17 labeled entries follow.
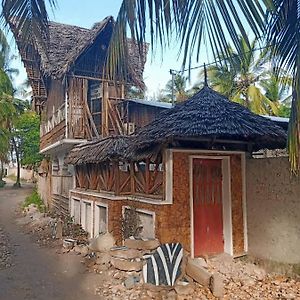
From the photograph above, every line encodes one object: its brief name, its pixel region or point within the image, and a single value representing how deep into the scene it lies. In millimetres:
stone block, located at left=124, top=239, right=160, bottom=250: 7340
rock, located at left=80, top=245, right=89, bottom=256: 9062
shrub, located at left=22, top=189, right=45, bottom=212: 18425
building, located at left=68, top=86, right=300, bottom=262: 7289
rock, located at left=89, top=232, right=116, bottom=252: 8523
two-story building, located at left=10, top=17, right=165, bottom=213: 13453
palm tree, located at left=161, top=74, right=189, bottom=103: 27511
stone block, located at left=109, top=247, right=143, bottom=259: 7480
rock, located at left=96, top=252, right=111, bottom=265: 7945
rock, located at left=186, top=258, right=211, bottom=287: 6375
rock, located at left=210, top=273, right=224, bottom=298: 6082
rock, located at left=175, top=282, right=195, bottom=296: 6182
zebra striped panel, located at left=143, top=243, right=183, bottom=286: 6492
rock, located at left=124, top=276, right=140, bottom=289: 6535
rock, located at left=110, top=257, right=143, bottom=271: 7191
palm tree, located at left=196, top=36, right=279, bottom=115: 23312
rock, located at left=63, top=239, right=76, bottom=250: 9656
